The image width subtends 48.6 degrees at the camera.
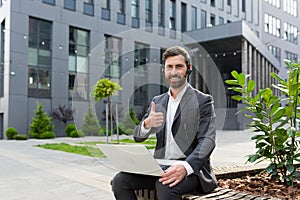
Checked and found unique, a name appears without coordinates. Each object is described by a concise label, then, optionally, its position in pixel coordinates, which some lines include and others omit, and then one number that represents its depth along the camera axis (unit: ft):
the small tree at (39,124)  58.13
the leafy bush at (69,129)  60.08
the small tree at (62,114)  61.87
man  6.05
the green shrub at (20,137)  55.34
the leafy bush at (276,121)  8.36
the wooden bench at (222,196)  6.13
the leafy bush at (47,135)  57.72
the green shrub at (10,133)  57.36
